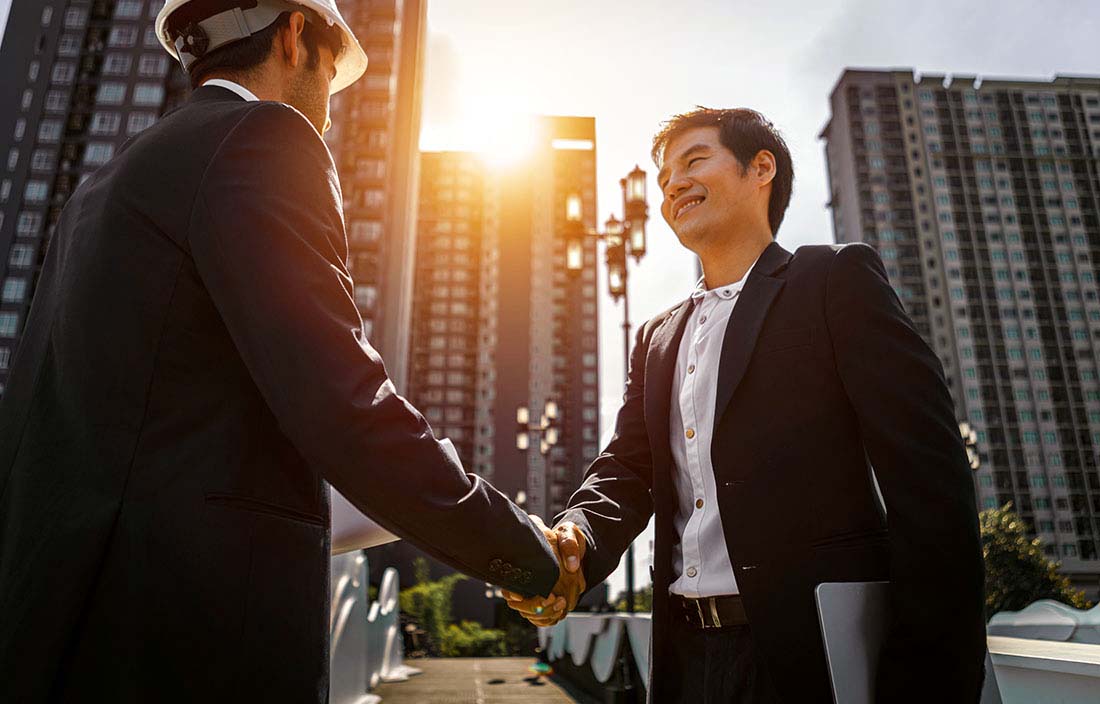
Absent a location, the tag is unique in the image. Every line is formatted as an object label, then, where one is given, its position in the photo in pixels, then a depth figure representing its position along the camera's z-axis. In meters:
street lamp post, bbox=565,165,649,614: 10.62
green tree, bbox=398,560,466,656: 31.02
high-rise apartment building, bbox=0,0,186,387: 50.50
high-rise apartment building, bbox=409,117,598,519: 72.31
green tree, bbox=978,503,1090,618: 13.16
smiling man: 1.59
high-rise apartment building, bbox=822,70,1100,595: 71.44
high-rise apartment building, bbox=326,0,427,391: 48.22
